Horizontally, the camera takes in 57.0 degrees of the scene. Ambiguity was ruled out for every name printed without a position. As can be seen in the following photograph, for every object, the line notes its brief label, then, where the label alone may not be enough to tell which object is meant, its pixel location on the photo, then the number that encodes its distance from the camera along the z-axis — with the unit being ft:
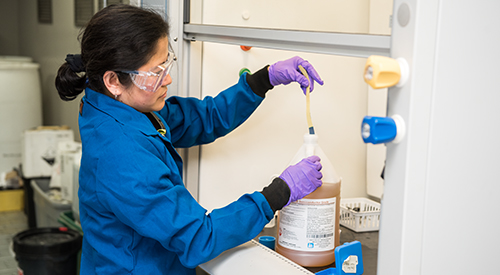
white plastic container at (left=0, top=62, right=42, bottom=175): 13.55
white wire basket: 4.94
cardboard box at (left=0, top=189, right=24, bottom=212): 13.29
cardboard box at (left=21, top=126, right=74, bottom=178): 12.34
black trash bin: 8.07
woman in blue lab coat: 3.31
